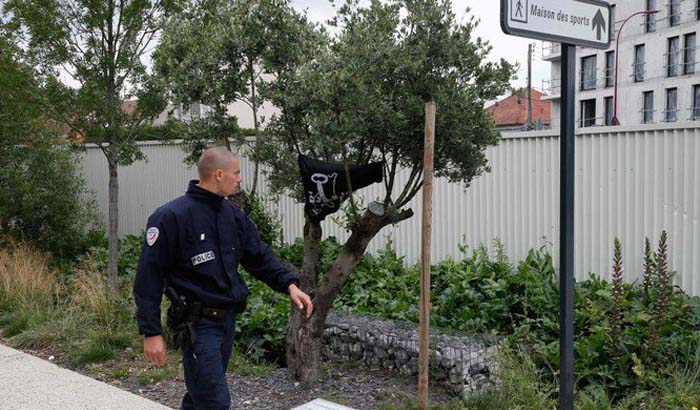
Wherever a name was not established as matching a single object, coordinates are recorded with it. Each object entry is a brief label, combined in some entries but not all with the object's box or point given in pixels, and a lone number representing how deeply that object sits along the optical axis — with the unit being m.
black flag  5.35
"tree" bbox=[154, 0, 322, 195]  5.59
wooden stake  4.20
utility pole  39.17
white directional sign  3.15
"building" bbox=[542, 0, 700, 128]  51.56
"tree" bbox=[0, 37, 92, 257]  10.95
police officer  3.87
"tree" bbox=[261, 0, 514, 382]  4.97
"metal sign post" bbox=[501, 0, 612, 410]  3.24
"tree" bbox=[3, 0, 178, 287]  8.55
